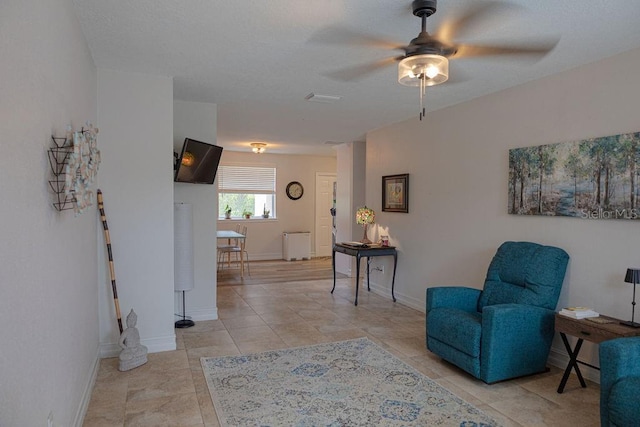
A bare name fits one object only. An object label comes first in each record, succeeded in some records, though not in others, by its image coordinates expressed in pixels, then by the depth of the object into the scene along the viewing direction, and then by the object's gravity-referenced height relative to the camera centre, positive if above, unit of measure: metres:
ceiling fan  2.27 +1.09
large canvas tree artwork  2.89 +0.21
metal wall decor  1.89 +0.14
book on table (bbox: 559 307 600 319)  2.82 -0.74
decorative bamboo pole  3.32 -0.42
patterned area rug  2.52 -1.33
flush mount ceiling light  7.56 +1.05
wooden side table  2.55 -0.82
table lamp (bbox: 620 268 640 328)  2.60 -0.46
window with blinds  9.19 +0.25
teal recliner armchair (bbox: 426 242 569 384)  2.96 -0.87
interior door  10.01 -0.25
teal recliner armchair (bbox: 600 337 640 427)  1.99 -0.88
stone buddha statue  3.20 -1.17
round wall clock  9.74 +0.29
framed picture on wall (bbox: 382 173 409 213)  5.37 +0.14
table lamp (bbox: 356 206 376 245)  5.97 -0.19
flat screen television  4.18 +0.41
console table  5.37 -0.64
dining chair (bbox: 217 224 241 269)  7.09 -0.85
